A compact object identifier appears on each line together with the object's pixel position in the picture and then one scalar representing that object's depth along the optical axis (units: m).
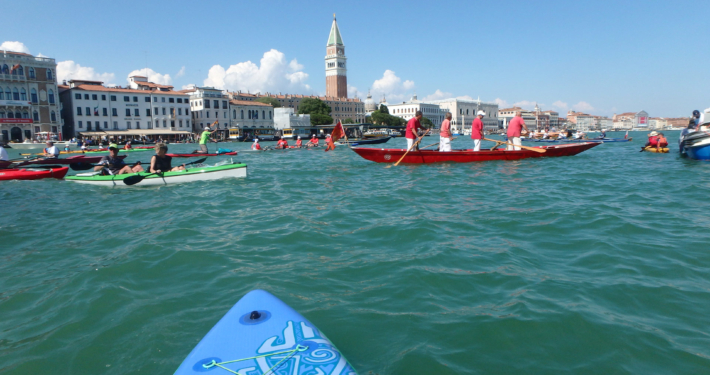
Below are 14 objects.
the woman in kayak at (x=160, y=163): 9.88
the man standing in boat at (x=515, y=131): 13.25
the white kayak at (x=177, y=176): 10.07
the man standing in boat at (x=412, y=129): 12.90
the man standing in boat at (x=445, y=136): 12.75
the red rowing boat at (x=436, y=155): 12.95
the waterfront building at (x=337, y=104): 90.75
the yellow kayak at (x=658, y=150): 18.10
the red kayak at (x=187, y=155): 17.06
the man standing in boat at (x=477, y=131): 13.16
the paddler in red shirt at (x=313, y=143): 30.74
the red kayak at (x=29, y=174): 11.59
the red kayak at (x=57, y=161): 12.52
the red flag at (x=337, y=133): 25.07
